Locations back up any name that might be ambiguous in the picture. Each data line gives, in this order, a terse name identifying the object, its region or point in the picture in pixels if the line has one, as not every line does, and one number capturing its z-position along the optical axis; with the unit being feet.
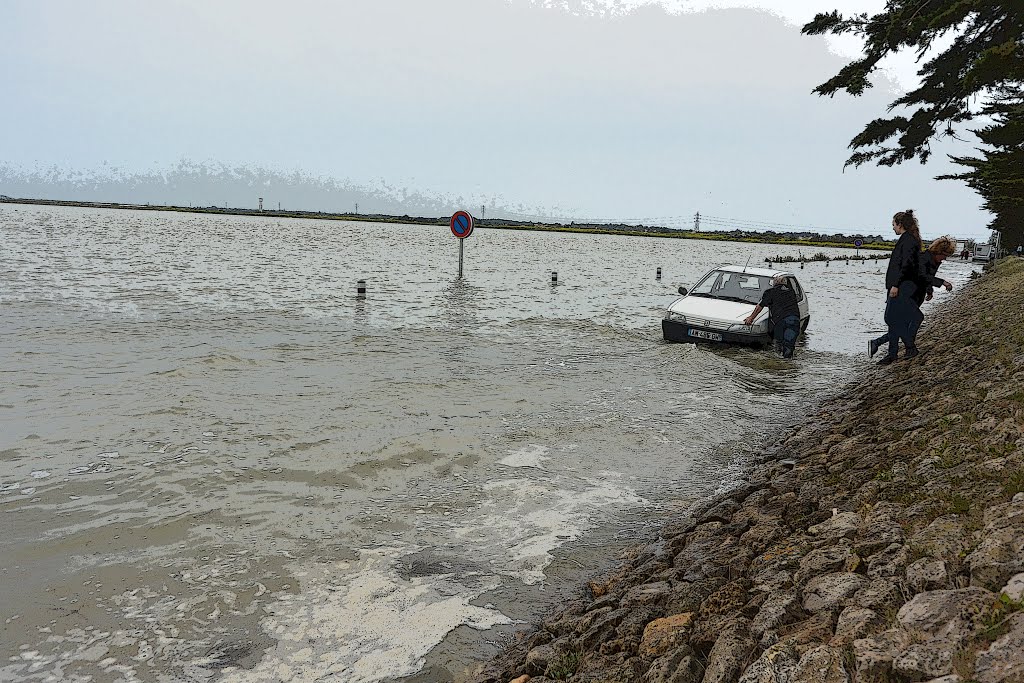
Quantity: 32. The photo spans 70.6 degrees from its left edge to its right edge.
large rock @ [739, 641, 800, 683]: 9.62
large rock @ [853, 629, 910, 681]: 8.84
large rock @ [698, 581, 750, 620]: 12.86
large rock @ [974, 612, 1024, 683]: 7.56
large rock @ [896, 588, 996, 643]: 8.92
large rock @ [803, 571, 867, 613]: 11.50
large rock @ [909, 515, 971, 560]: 11.38
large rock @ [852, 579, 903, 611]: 10.56
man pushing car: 47.60
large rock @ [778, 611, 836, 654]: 10.28
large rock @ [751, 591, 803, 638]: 11.41
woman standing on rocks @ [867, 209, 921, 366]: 34.32
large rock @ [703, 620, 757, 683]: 10.50
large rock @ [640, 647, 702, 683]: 10.85
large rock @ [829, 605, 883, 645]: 9.90
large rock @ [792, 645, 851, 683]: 9.11
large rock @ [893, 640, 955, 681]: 8.32
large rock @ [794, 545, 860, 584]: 12.82
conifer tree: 37.37
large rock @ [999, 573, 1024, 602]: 9.01
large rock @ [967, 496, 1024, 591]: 9.84
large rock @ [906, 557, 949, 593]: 10.57
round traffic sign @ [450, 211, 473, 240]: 97.91
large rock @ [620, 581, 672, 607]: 14.61
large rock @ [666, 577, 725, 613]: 13.60
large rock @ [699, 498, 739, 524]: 19.39
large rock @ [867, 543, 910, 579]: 11.62
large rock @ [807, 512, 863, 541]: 14.48
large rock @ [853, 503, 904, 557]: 13.01
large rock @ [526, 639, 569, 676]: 12.90
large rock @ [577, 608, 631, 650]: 13.32
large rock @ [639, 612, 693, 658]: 12.16
